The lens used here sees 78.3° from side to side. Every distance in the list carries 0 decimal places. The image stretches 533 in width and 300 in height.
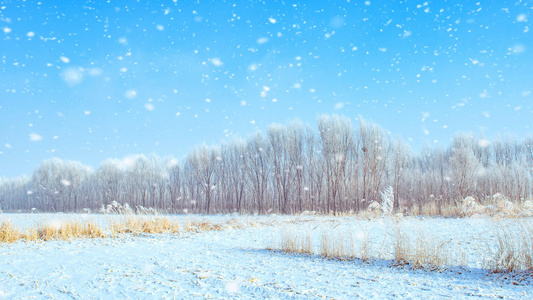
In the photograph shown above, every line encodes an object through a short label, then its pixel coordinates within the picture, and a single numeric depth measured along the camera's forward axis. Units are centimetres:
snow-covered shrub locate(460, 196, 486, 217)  1291
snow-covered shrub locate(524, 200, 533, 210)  977
